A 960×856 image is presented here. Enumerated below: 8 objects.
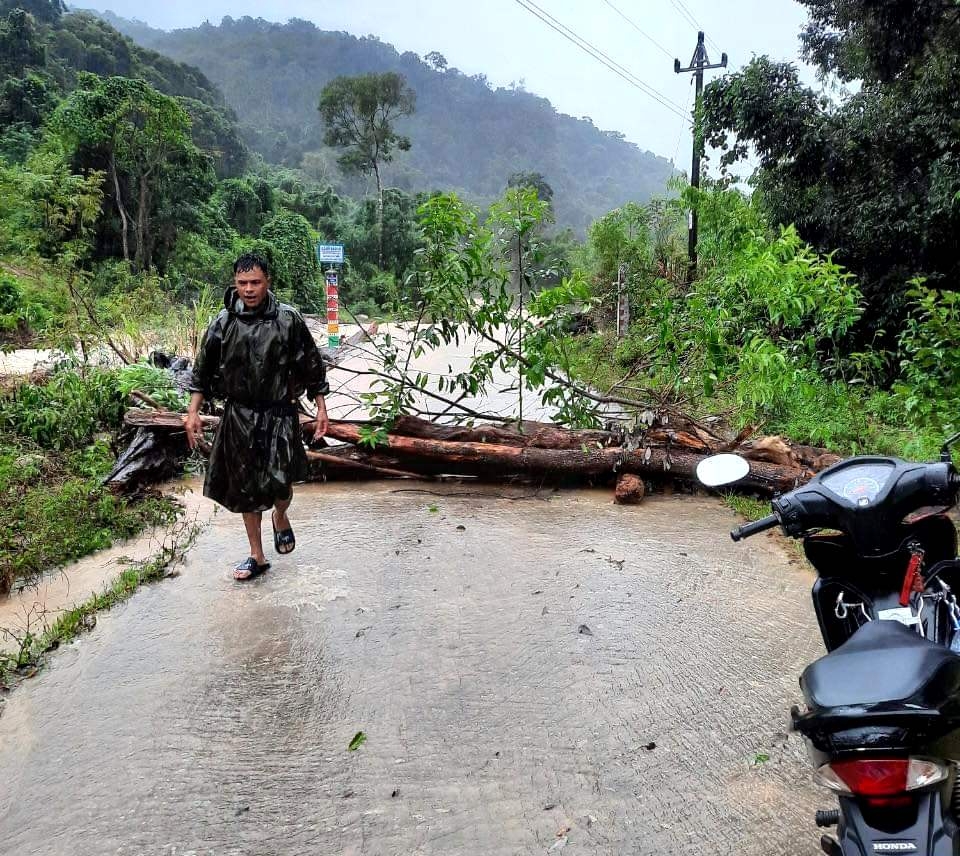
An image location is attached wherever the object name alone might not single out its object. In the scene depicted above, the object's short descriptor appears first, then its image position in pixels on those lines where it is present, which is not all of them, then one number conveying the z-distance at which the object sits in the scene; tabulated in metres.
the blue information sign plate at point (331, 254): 14.74
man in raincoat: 3.68
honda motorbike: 1.27
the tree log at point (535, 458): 5.54
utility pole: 16.25
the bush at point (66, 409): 6.13
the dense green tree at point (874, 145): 9.77
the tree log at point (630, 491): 5.38
